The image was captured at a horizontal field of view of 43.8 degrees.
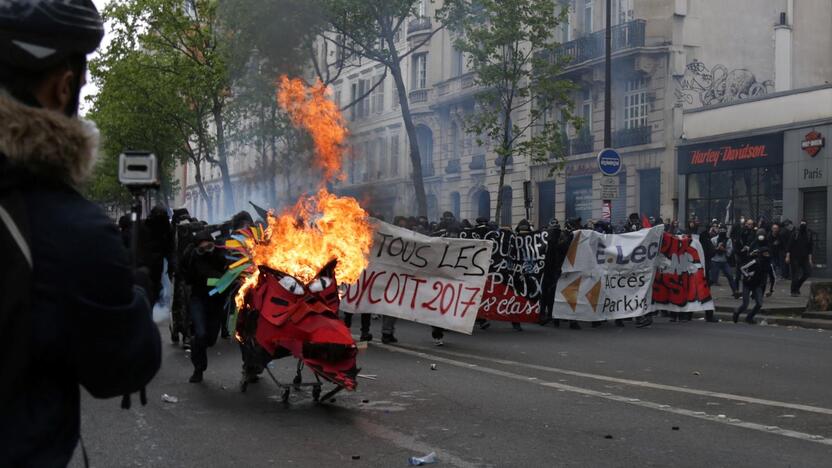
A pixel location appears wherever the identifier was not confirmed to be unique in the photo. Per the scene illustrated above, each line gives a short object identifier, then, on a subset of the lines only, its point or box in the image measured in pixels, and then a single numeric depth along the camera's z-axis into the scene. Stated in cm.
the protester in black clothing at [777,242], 2448
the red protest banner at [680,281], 1841
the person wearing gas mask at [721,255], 2248
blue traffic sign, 2267
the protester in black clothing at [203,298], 1034
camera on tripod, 320
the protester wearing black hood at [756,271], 1731
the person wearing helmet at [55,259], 207
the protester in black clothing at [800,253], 2317
